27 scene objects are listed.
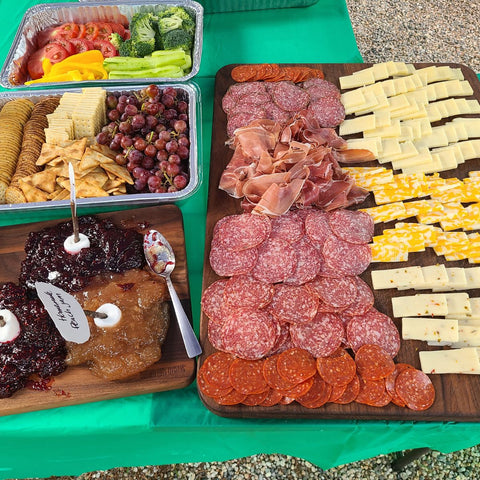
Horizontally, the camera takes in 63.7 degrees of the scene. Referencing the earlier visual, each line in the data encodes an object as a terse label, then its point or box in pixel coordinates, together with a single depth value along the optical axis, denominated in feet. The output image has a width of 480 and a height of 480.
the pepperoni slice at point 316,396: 3.73
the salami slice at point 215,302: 4.17
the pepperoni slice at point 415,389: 3.77
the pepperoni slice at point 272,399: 3.75
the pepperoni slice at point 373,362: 3.80
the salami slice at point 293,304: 4.08
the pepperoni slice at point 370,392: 3.76
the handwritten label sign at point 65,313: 3.01
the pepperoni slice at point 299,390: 3.70
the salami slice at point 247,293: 4.13
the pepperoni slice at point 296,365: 3.70
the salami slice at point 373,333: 4.03
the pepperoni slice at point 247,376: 3.71
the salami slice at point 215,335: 4.02
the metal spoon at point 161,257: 4.09
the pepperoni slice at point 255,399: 3.74
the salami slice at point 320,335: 3.94
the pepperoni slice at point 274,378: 3.68
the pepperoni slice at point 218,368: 3.79
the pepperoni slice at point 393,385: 3.78
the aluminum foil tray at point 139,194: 4.58
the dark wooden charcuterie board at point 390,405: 3.77
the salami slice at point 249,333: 3.88
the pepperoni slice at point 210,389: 3.72
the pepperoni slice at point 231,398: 3.72
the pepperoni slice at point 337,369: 3.73
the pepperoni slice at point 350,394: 3.76
